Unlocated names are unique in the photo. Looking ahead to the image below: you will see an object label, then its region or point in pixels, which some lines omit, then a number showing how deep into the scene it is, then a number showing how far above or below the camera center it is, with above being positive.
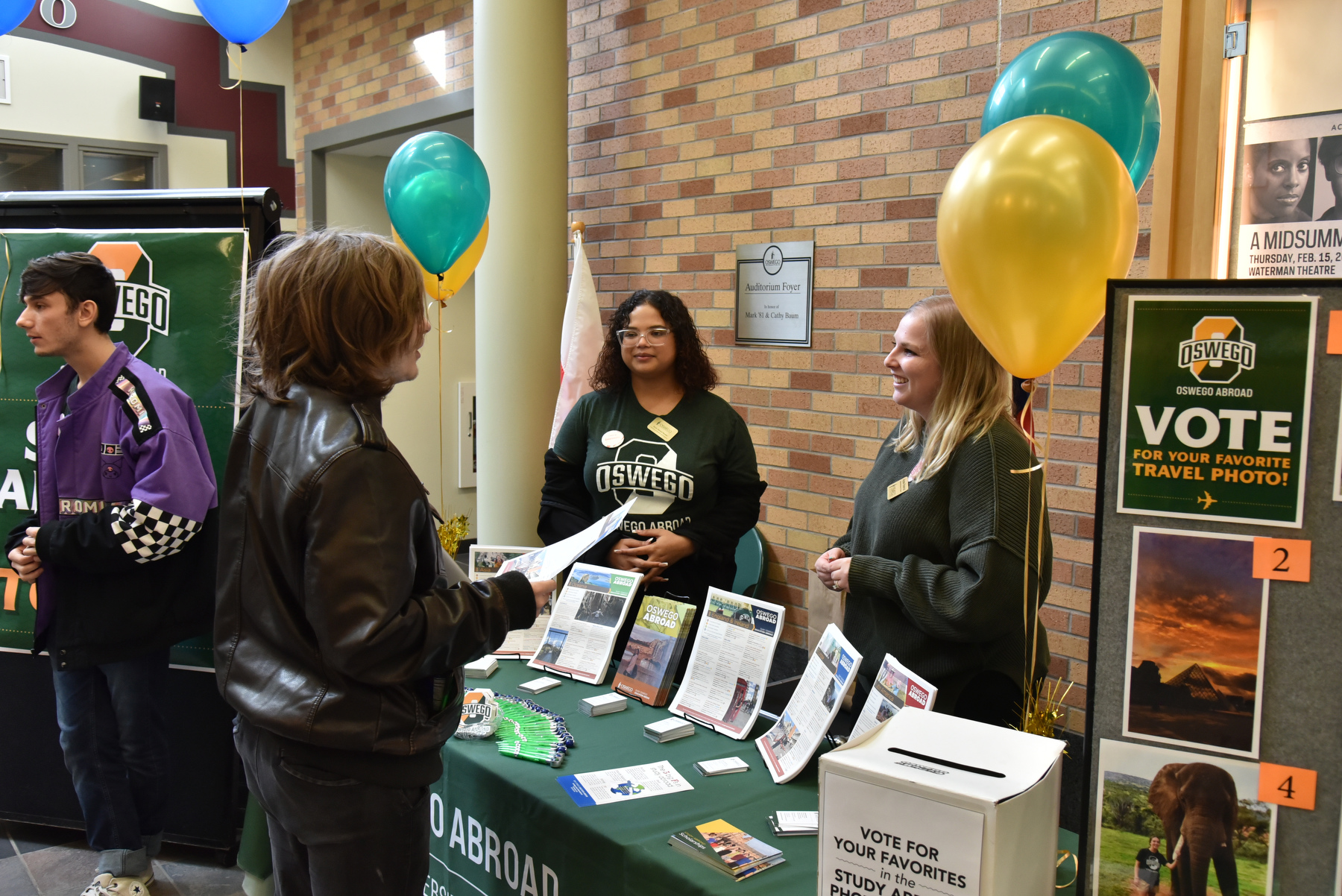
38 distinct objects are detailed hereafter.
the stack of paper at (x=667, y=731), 1.83 -0.71
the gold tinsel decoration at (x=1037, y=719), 1.68 -0.64
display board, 1.13 -0.26
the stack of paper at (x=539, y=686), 2.08 -0.71
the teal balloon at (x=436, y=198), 3.08 +0.55
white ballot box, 1.03 -0.50
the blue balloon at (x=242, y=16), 2.84 +1.06
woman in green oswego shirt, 2.45 -0.25
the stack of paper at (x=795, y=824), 1.49 -0.72
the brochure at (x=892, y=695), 1.42 -0.50
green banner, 2.62 +0.11
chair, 3.62 -0.76
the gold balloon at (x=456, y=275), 3.26 +0.32
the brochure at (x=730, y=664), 1.86 -0.60
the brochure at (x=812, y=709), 1.58 -0.60
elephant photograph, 1.17 -0.57
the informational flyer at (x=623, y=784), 1.60 -0.73
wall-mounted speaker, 6.10 +1.70
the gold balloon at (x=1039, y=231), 1.28 +0.20
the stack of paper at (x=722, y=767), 1.69 -0.72
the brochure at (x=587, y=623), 2.16 -0.60
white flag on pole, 3.63 +0.12
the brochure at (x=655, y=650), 2.02 -0.62
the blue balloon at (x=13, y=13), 2.77 +1.02
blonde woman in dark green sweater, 1.63 -0.30
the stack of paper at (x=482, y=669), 2.20 -0.71
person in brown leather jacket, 1.23 -0.30
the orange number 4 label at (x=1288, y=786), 1.15 -0.50
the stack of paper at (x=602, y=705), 1.96 -0.71
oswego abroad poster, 1.14 -0.04
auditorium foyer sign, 3.44 +0.29
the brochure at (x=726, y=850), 1.39 -0.73
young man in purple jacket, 2.28 -0.47
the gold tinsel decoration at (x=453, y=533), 3.55 -0.67
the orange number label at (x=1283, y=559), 1.14 -0.22
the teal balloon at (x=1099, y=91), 1.73 +0.53
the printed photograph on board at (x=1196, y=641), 1.17 -0.33
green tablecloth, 1.42 -0.74
